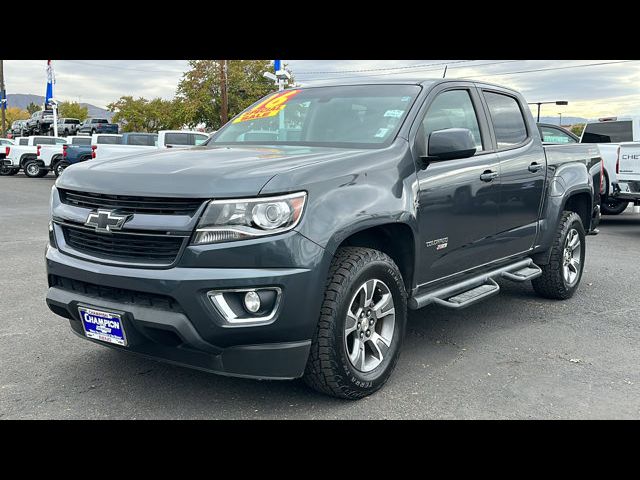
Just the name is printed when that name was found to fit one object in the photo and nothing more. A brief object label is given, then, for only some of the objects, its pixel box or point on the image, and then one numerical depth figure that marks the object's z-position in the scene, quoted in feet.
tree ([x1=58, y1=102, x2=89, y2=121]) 273.95
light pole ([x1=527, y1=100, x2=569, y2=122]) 131.73
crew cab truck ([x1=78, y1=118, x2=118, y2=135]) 144.25
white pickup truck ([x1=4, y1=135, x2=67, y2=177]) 86.07
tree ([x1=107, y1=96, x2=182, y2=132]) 170.81
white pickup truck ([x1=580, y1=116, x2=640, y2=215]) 32.14
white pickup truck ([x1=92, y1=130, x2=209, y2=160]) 62.13
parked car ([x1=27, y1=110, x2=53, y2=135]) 160.66
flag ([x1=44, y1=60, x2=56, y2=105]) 119.03
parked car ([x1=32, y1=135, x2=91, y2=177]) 81.20
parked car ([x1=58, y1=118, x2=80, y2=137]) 156.46
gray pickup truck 9.70
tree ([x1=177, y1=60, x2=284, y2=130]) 140.77
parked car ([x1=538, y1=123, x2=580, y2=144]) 41.91
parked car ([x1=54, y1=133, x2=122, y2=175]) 72.59
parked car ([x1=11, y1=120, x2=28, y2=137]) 167.62
